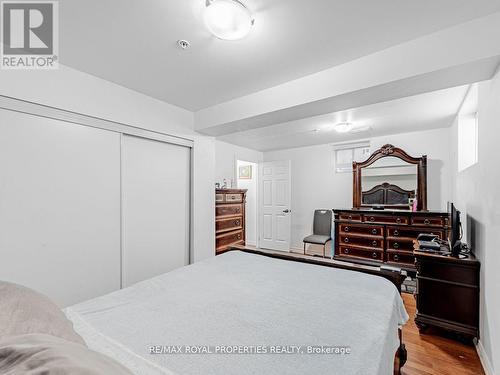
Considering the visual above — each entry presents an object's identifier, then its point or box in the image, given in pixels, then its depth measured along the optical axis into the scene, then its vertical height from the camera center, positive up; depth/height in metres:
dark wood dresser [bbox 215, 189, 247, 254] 3.75 -0.51
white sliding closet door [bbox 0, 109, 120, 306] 1.83 -0.17
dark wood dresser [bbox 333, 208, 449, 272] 3.45 -0.71
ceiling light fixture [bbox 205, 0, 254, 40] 1.34 +1.00
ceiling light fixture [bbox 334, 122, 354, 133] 3.52 +0.93
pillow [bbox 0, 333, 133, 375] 0.43 -0.35
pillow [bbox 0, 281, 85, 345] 0.69 -0.41
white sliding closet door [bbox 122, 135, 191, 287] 2.60 -0.24
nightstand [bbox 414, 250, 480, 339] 2.03 -0.96
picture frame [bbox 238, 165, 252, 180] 6.10 +0.42
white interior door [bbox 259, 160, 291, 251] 5.22 -0.39
